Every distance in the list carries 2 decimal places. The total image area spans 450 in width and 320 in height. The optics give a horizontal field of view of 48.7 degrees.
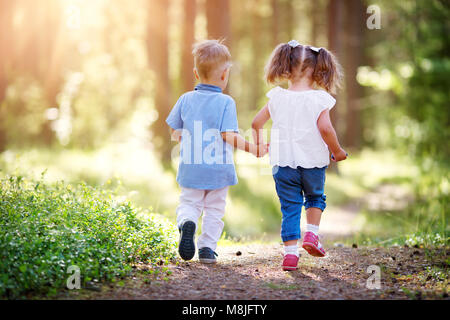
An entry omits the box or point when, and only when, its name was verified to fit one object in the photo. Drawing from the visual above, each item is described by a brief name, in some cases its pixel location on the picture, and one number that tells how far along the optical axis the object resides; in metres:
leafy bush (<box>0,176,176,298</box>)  3.67
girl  4.70
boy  4.81
